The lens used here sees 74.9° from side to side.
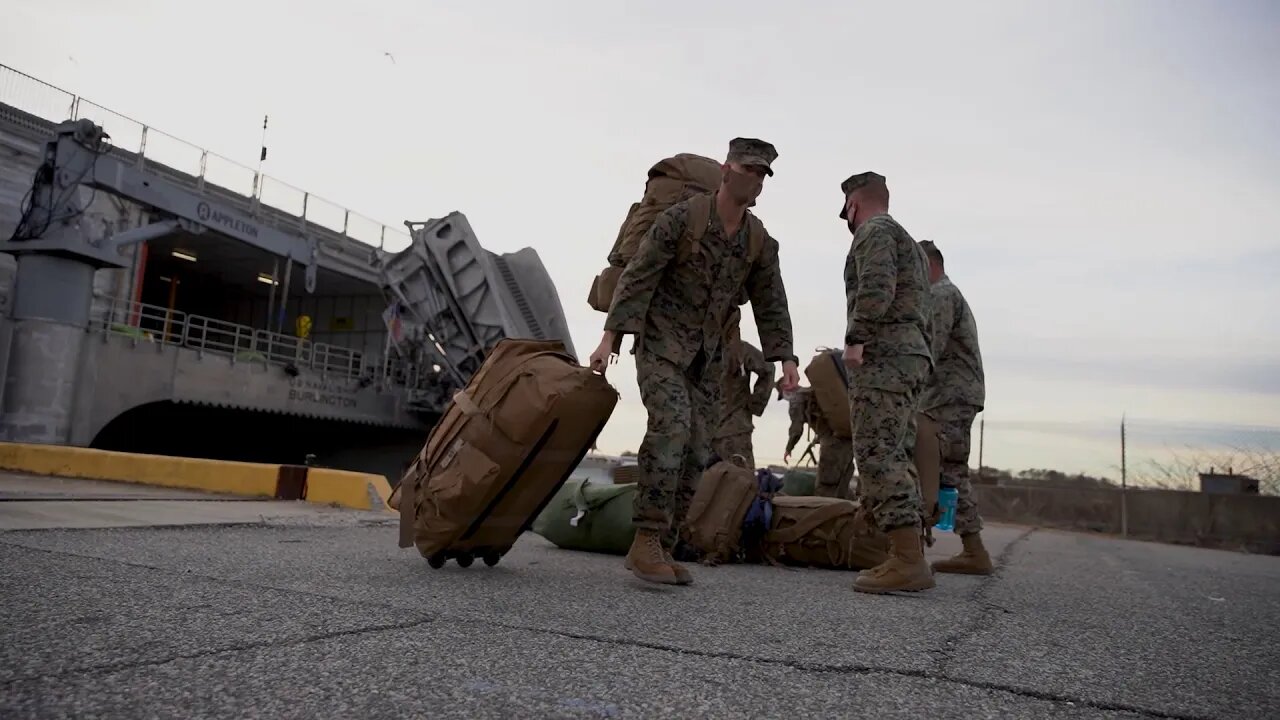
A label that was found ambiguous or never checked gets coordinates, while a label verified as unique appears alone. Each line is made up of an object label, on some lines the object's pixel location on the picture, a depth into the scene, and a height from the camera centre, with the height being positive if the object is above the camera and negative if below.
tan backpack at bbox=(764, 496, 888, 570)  4.04 -0.27
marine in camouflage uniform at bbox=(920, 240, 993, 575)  4.25 +0.49
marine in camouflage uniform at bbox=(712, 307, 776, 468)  6.78 +0.65
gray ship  12.36 +2.35
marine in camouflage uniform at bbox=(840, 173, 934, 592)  3.17 +0.43
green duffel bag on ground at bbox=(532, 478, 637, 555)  4.19 -0.26
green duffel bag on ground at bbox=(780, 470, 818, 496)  6.40 -0.02
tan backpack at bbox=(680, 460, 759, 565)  4.00 -0.18
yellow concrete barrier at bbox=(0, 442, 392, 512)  6.51 -0.29
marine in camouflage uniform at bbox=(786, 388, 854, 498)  6.52 +0.22
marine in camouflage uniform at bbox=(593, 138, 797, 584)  2.97 +0.51
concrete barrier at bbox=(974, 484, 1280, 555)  11.51 -0.16
